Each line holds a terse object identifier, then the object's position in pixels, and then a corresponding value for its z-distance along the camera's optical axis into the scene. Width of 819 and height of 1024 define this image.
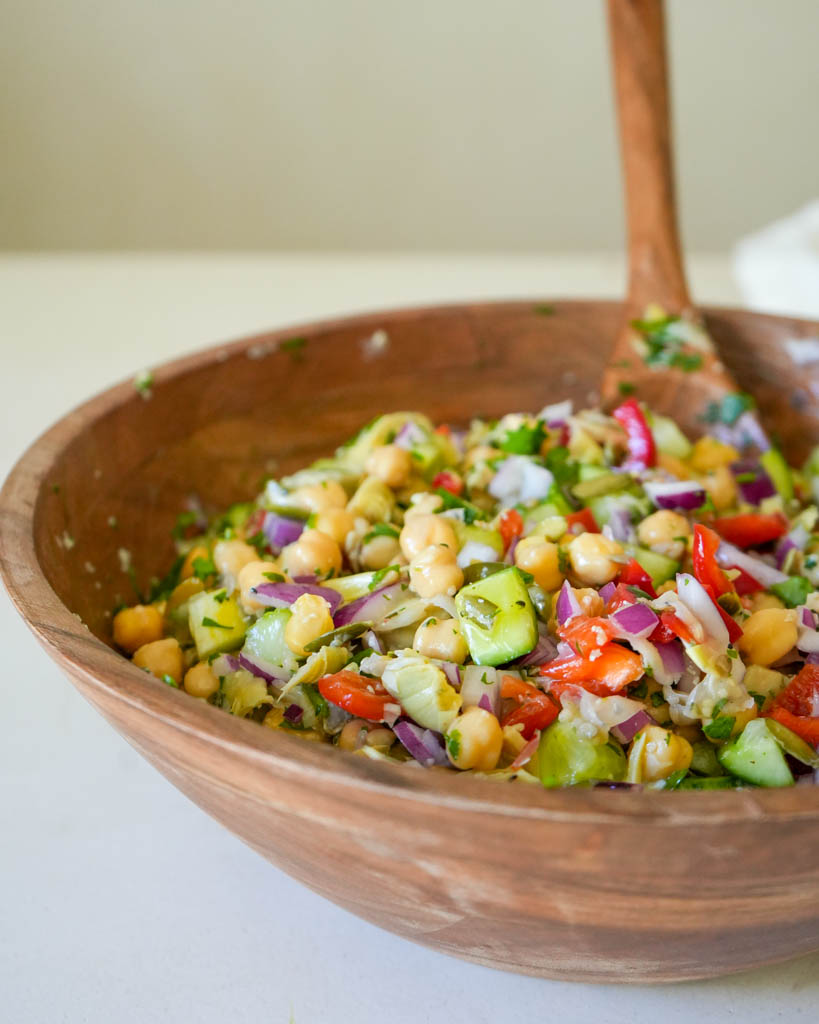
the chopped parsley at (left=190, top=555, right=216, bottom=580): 0.36
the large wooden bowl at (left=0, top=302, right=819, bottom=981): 0.23
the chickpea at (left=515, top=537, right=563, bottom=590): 0.33
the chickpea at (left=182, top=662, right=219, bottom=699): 0.32
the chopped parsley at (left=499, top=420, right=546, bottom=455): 0.39
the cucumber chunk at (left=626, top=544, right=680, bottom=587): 0.34
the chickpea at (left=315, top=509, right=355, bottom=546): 0.35
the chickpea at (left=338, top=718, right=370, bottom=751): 0.30
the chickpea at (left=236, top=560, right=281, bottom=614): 0.34
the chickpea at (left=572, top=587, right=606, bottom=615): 0.31
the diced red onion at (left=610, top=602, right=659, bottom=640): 0.30
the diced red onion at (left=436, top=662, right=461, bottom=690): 0.30
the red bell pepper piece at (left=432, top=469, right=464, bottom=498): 0.38
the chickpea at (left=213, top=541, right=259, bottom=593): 0.36
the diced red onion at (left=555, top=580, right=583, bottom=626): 0.31
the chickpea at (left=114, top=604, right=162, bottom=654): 0.34
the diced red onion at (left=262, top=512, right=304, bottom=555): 0.37
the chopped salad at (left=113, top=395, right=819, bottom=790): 0.29
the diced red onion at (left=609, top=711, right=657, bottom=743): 0.29
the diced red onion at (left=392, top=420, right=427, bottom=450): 0.39
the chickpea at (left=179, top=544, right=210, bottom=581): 0.37
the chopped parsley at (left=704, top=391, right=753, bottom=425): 0.43
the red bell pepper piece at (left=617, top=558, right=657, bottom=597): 0.32
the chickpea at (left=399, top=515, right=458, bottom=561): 0.34
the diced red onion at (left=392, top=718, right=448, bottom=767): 0.29
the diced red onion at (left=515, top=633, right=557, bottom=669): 0.30
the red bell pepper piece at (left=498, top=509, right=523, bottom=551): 0.35
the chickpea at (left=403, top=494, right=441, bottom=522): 0.35
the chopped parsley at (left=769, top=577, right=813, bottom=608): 0.34
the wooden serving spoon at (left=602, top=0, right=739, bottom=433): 0.44
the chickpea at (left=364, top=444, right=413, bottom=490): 0.38
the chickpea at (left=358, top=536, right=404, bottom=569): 0.35
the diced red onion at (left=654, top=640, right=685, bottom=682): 0.30
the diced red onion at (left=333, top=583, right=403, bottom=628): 0.33
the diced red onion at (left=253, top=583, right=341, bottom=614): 0.33
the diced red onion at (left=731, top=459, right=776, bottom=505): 0.40
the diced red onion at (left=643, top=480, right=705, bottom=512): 0.36
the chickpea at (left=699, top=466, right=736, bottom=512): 0.39
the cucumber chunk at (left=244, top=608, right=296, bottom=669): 0.32
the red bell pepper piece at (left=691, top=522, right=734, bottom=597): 0.32
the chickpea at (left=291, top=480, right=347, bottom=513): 0.37
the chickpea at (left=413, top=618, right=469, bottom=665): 0.31
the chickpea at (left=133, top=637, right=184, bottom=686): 0.32
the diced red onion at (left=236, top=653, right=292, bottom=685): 0.32
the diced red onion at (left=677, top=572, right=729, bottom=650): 0.31
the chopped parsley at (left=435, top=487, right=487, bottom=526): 0.36
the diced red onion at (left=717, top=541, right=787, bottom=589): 0.34
